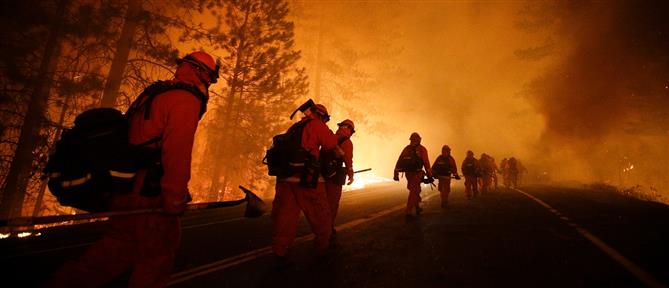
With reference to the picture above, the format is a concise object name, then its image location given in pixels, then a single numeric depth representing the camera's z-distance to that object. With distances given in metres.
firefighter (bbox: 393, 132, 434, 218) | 8.32
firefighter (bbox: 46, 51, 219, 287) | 2.17
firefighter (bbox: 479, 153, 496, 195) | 16.33
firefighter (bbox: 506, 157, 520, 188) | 22.80
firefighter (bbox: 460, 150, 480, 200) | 13.96
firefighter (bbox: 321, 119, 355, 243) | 5.08
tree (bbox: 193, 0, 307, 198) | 17.53
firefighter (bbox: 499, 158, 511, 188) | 23.33
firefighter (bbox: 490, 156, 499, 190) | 18.78
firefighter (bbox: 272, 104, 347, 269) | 4.42
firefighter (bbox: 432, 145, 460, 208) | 10.33
